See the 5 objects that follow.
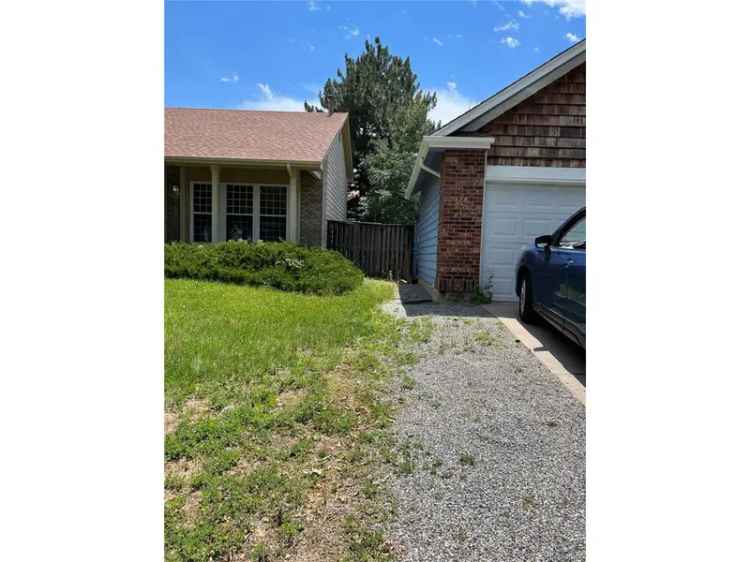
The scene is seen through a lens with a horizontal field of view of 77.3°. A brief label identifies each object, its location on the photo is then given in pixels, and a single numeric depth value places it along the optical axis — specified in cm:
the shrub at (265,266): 927
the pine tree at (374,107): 2331
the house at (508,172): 802
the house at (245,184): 1233
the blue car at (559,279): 426
